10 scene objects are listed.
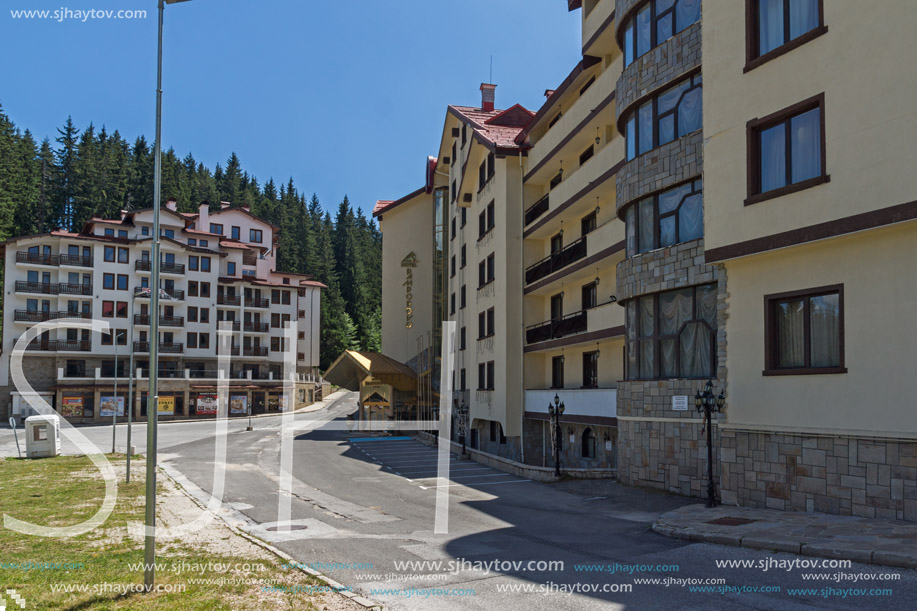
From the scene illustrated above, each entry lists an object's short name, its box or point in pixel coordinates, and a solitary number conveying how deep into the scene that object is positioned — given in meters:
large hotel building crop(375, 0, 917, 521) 13.96
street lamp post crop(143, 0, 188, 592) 9.70
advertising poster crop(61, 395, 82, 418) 71.06
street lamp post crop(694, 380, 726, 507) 16.48
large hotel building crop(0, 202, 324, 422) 72.38
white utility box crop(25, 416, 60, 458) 33.56
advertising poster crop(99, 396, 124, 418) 73.19
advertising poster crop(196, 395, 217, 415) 78.75
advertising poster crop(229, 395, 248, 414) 80.56
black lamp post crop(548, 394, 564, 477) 25.69
